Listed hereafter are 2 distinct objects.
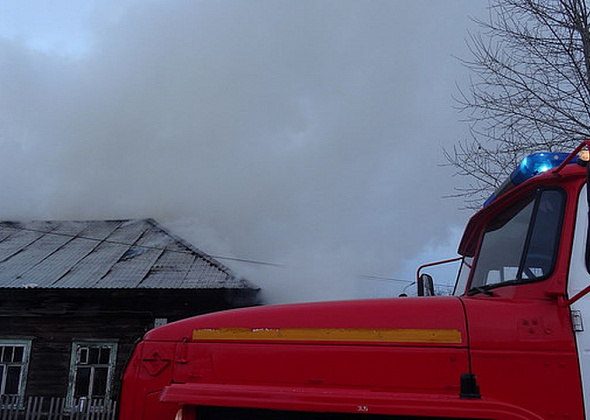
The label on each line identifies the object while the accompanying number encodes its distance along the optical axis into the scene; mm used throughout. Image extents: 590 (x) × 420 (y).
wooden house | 9766
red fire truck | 2078
